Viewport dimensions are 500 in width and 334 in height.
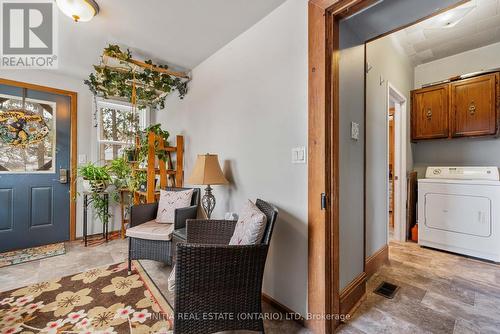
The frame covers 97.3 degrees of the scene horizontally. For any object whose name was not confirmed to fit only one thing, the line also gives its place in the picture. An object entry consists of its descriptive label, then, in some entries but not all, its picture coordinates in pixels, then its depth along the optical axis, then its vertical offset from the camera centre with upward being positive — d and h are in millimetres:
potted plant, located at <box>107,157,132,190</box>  3236 -36
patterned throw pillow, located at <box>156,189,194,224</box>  2453 -380
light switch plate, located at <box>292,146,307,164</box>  1523 +101
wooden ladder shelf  2824 +7
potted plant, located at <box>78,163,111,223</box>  3018 -187
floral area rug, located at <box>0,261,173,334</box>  1473 -1047
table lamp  2023 -33
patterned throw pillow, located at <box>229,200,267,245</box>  1268 -354
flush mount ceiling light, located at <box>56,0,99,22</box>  1615 +1220
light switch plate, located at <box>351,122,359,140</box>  1701 +305
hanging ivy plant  2577 +1112
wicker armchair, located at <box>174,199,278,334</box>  1173 -654
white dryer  2453 -501
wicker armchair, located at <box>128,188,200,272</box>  2158 -770
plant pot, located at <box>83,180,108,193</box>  3016 -221
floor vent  1859 -1059
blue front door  2742 +38
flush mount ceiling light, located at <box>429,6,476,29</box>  2145 +1559
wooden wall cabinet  2625 +789
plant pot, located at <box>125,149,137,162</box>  3097 +206
